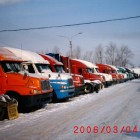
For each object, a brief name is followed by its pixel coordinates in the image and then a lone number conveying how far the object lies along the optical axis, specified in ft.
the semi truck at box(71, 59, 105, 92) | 81.64
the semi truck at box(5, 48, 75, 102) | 52.85
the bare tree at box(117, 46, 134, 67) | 408.46
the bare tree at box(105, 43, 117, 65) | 376.11
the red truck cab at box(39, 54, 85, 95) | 63.32
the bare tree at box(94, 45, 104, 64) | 324.60
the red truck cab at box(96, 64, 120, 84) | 127.02
